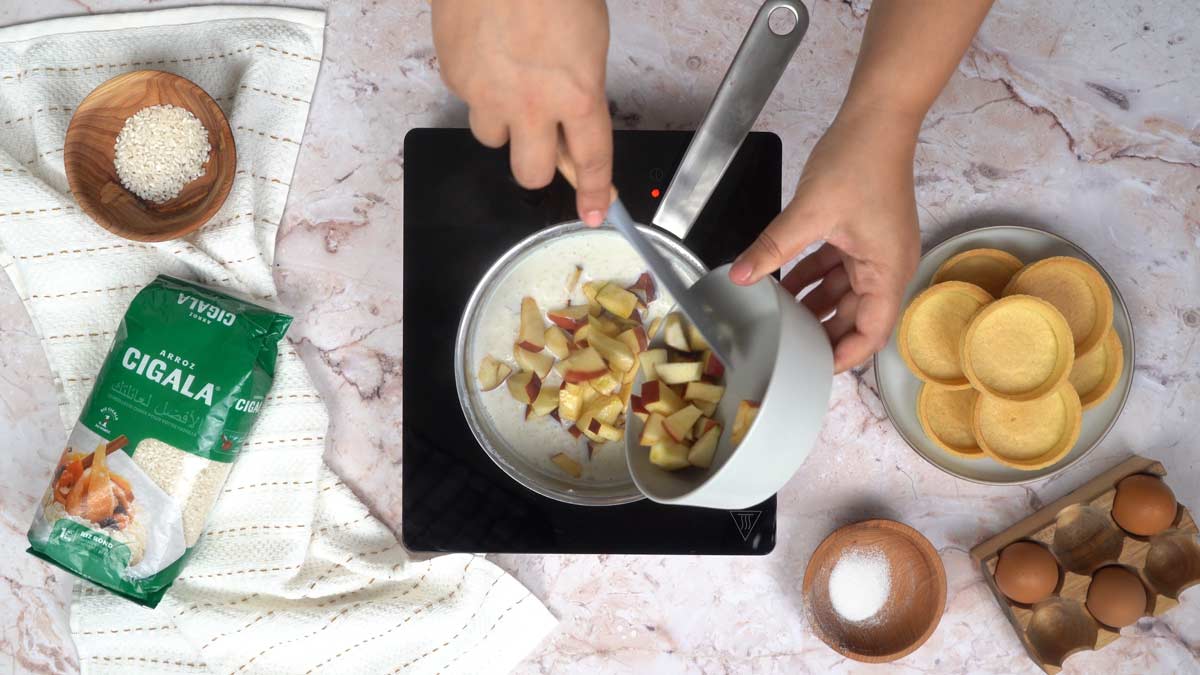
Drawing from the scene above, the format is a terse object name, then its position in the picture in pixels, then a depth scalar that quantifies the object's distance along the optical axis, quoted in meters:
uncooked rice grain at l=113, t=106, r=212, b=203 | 1.03
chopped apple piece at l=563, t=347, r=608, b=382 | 0.93
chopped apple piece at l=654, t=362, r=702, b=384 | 0.84
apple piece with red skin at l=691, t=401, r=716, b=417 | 0.85
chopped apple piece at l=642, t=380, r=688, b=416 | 0.83
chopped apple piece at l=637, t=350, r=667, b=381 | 0.85
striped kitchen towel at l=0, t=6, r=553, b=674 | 1.08
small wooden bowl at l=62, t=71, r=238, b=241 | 1.03
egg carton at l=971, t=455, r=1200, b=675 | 1.01
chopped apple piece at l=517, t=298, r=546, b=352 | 0.96
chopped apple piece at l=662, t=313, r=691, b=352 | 0.86
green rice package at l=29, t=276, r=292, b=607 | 0.98
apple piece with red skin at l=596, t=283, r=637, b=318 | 0.95
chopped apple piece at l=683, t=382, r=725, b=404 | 0.84
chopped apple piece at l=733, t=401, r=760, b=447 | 0.73
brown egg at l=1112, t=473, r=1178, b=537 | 1.00
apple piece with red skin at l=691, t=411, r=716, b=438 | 0.83
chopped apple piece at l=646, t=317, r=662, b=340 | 0.95
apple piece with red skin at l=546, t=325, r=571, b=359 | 0.95
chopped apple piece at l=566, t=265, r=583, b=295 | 0.98
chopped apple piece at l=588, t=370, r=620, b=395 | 0.93
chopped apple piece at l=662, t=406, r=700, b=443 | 0.82
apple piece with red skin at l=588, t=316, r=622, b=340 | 0.94
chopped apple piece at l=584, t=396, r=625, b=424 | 0.94
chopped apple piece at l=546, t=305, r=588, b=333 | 0.96
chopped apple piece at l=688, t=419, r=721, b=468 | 0.81
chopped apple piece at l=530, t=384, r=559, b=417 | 0.96
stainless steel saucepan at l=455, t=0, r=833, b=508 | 0.71
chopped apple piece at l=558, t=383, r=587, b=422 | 0.94
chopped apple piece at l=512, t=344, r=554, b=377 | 0.96
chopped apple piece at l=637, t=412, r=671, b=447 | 0.83
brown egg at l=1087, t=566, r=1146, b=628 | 0.99
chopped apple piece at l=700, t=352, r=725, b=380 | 0.85
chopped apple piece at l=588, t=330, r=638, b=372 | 0.92
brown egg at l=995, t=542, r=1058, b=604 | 1.01
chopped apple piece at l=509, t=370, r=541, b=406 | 0.96
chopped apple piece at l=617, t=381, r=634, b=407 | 0.95
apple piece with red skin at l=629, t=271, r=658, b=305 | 0.97
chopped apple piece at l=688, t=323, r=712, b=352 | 0.85
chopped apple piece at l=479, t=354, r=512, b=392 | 0.97
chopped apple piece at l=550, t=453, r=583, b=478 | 0.98
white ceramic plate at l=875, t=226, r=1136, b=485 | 1.04
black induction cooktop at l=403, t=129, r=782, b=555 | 1.02
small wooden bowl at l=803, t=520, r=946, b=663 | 1.04
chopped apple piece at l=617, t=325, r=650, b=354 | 0.94
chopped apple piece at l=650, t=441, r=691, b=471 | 0.82
